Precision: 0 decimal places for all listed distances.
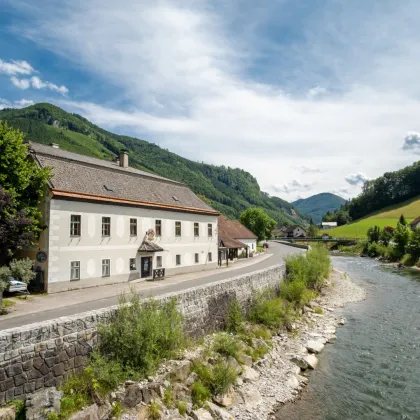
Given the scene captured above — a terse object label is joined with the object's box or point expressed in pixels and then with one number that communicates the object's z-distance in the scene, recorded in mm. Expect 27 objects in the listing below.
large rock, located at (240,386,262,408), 13070
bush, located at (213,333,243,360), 15258
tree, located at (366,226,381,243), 87425
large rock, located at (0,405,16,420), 8672
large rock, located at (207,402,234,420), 11796
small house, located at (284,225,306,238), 158750
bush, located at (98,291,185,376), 11781
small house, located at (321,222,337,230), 174000
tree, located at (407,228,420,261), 58838
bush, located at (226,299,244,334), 18234
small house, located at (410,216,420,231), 103762
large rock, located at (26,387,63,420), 8789
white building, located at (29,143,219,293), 22328
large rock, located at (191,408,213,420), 11434
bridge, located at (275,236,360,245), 103688
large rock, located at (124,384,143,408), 10625
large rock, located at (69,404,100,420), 9175
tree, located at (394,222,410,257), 64625
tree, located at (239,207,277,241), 67875
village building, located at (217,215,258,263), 42375
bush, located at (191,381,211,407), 12266
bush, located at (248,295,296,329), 20281
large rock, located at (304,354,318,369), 16844
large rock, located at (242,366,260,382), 14553
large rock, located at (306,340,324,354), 18750
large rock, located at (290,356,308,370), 16734
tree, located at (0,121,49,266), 18859
